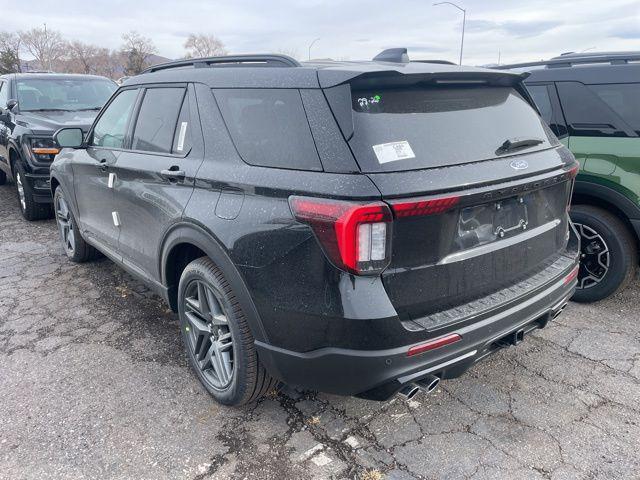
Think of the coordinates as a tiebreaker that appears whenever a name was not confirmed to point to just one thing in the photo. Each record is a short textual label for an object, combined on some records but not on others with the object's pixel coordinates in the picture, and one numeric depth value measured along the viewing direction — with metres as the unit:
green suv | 3.62
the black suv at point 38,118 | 6.09
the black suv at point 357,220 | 1.97
